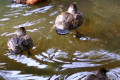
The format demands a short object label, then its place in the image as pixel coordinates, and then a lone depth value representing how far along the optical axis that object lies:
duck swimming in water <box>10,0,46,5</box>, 7.44
